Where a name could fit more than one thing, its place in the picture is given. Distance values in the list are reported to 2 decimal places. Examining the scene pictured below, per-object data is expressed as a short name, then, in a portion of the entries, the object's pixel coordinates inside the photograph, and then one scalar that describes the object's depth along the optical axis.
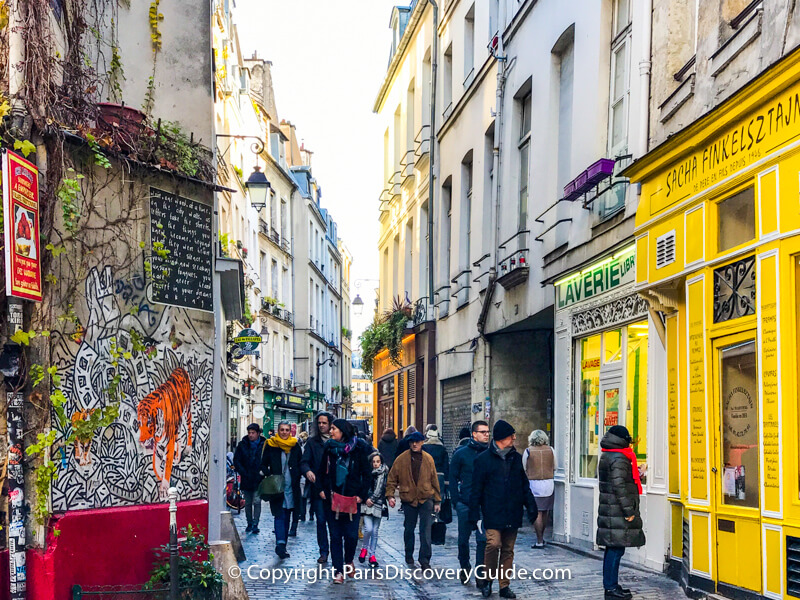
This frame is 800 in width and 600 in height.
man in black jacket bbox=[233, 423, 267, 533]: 15.97
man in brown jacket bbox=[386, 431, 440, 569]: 12.25
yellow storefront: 8.34
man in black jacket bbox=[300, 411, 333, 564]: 11.94
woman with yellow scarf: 13.48
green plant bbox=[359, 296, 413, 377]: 29.24
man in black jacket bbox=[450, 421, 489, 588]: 11.44
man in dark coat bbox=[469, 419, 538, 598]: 10.10
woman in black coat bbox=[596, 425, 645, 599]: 9.46
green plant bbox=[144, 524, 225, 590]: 8.72
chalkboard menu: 9.37
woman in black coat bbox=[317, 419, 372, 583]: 11.59
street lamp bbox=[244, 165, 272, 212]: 16.58
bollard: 8.42
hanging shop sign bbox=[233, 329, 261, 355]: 22.71
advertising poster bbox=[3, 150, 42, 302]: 7.47
